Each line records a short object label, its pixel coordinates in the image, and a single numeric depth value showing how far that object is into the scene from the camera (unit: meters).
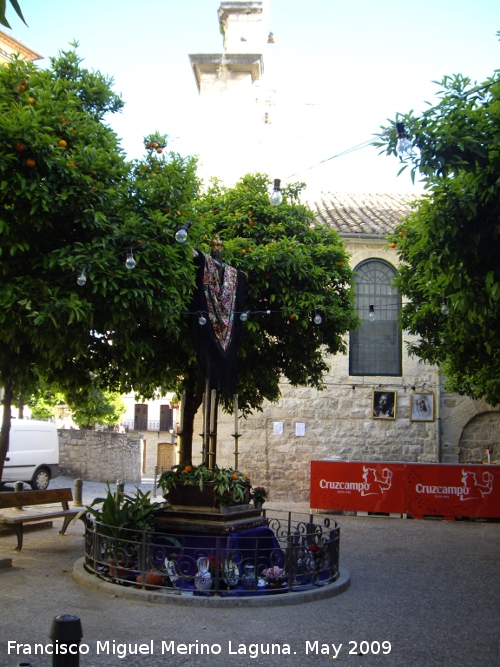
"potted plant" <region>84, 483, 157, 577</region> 8.90
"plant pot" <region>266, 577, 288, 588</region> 8.73
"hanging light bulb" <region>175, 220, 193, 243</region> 8.48
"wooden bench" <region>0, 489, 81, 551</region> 11.64
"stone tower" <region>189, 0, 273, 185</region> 23.94
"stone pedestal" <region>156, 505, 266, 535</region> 9.29
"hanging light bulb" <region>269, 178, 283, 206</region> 8.63
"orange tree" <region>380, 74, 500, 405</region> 7.69
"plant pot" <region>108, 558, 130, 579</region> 8.80
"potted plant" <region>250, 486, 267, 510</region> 11.15
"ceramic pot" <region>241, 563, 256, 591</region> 8.56
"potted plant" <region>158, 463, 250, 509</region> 9.59
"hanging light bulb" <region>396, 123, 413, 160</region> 7.07
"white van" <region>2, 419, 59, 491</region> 21.78
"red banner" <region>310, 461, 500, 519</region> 17.66
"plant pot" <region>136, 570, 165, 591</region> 8.59
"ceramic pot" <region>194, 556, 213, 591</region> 8.41
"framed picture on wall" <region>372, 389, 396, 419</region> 20.69
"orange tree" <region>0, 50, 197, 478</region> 8.29
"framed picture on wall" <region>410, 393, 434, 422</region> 20.62
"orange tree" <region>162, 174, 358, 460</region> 12.28
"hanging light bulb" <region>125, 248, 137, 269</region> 8.48
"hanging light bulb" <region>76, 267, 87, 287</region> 8.45
